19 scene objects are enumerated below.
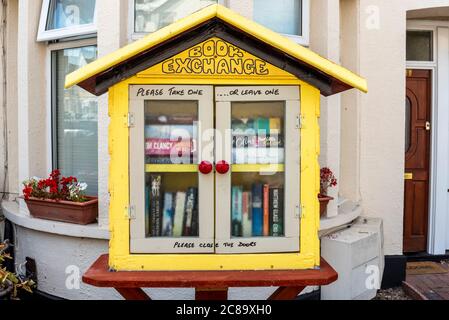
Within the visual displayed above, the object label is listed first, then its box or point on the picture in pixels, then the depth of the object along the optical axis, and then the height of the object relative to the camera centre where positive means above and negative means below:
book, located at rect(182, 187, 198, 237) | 2.65 -0.41
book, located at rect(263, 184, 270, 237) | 2.69 -0.40
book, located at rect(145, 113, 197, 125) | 2.61 +0.11
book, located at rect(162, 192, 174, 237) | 2.65 -0.43
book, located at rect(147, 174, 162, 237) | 2.65 -0.36
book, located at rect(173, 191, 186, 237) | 2.66 -0.40
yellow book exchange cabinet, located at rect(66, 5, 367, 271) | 2.55 -0.07
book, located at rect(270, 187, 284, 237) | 2.68 -0.41
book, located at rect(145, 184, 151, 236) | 2.63 -0.39
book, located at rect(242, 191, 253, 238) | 2.68 -0.42
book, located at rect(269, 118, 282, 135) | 2.65 +0.08
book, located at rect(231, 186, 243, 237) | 2.66 -0.40
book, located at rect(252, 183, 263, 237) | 2.69 -0.38
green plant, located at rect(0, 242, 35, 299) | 3.45 -1.10
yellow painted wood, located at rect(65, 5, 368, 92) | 2.36 +0.48
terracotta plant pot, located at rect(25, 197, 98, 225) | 4.13 -0.62
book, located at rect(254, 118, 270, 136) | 2.66 +0.08
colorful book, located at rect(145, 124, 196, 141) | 2.62 +0.04
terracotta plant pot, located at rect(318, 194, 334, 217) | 4.38 -0.58
